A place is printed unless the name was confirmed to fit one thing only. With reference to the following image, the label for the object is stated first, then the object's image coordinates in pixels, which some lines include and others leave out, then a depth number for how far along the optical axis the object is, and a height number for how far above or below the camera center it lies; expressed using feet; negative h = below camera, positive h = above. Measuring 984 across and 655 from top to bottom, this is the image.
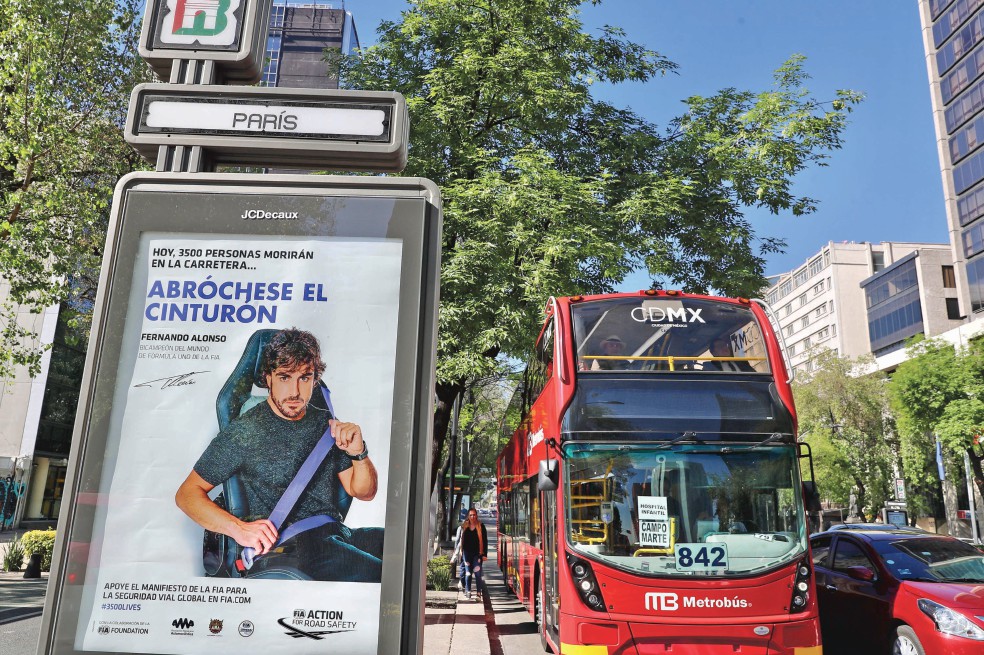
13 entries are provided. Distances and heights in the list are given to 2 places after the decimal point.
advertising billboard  9.16 +1.01
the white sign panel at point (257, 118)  10.99 +5.55
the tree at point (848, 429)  142.10 +17.76
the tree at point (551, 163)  40.19 +21.21
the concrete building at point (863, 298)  200.44 +72.24
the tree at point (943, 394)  97.96 +17.64
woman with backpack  50.44 -2.46
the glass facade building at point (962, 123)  169.07 +91.98
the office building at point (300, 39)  248.73 +152.44
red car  24.70 -2.44
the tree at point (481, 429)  102.94 +13.60
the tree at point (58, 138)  41.75 +21.10
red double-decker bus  23.56 +1.00
